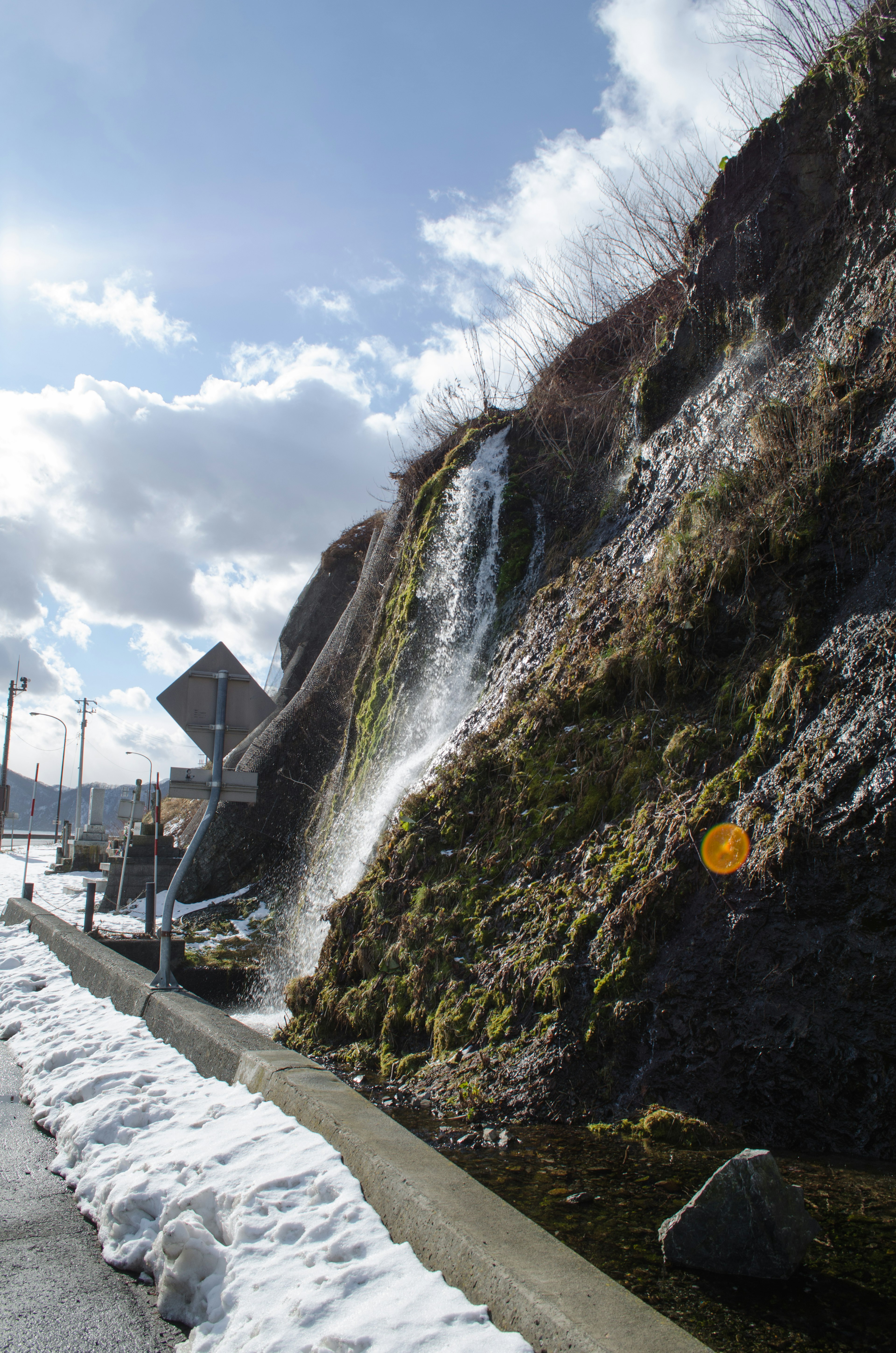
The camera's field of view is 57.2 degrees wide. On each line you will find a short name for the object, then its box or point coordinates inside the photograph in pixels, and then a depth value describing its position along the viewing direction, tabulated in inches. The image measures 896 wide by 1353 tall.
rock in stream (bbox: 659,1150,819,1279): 118.8
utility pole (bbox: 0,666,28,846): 1198.3
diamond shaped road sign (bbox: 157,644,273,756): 249.9
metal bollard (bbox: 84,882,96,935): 403.9
